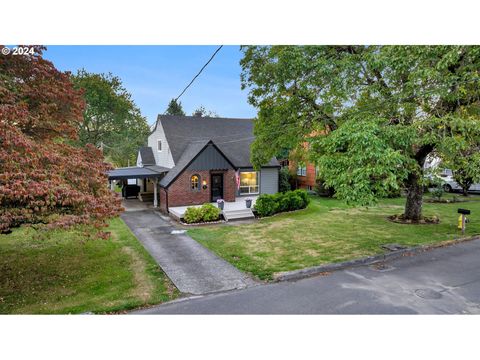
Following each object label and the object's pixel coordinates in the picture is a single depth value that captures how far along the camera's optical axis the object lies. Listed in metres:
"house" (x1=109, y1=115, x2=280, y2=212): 14.25
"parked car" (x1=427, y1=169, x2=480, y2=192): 18.70
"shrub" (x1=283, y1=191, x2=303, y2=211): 13.28
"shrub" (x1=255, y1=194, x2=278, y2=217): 12.58
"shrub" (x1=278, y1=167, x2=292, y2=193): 18.39
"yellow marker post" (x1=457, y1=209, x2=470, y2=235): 8.94
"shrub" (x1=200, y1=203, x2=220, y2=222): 11.73
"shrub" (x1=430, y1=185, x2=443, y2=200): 15.92
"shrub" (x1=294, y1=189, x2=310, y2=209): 13.78
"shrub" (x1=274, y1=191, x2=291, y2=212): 13.02
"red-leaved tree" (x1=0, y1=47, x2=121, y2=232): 4.49
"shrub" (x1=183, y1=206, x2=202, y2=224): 11.52
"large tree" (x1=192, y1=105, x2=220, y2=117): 19.74
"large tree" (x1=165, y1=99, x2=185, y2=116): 28.52
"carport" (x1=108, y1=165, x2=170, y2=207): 13.51
